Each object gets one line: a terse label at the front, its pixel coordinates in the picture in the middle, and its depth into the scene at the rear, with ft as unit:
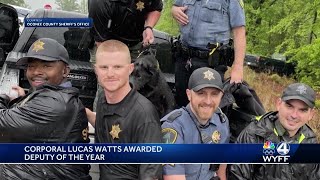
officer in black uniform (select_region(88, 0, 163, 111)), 12.91
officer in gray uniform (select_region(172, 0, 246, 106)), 13.34
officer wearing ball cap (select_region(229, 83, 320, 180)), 10.16
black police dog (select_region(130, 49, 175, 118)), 12.13
